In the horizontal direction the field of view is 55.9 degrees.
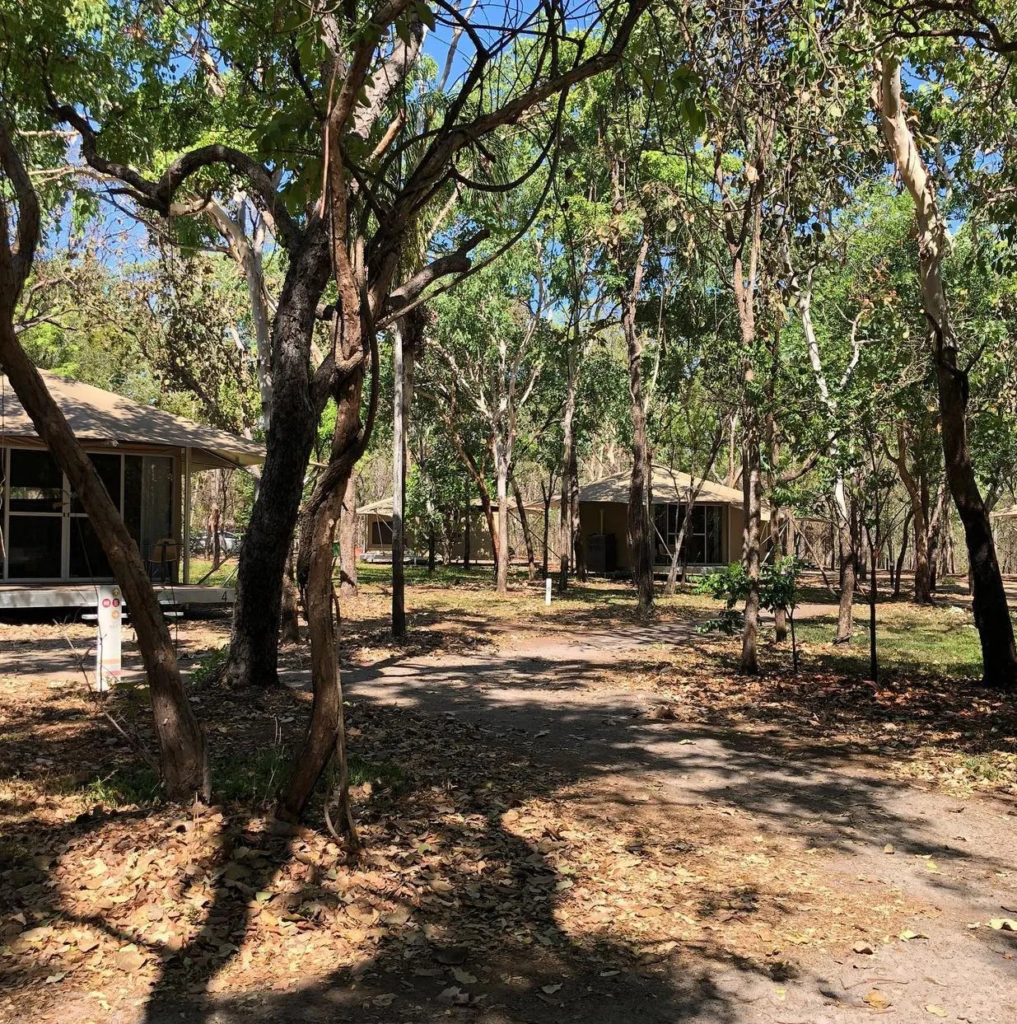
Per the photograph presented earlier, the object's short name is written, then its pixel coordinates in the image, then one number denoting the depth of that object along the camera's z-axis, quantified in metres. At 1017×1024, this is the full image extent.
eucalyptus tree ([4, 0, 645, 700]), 4.54
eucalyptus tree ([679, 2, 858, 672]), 8.63
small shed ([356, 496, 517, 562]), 41.78
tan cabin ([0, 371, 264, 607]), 16.48
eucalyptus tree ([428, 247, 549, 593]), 22.03
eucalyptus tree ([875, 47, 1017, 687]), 9.20
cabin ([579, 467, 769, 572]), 33.66
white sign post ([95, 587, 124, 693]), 7.71
